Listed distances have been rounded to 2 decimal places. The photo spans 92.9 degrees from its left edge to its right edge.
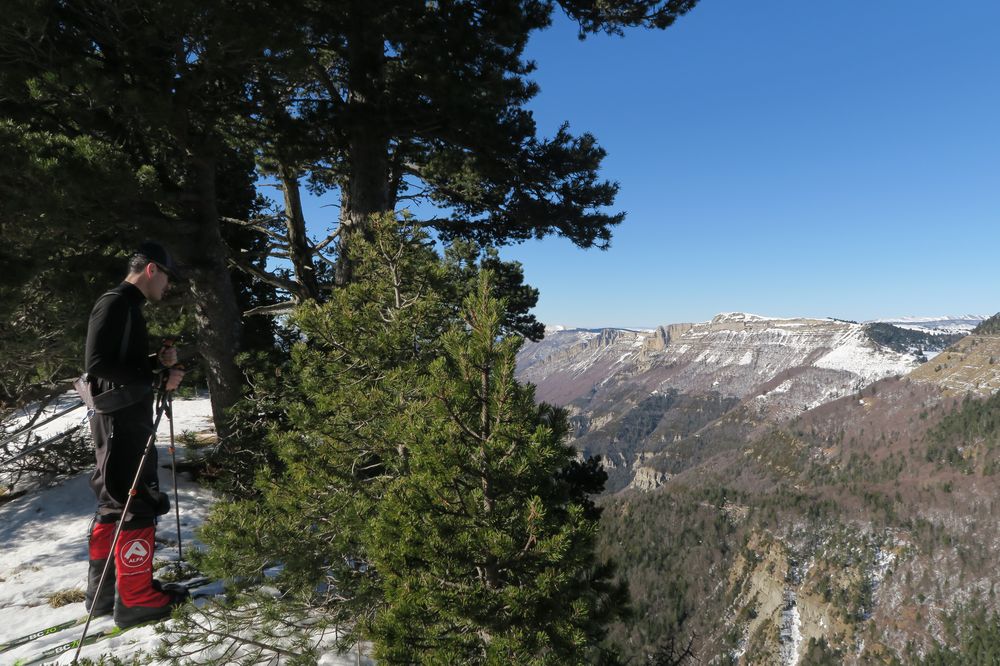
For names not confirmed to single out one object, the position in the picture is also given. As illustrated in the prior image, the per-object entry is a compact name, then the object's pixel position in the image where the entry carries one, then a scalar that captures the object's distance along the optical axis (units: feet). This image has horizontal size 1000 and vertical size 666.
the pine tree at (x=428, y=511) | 10.14
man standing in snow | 11.92
